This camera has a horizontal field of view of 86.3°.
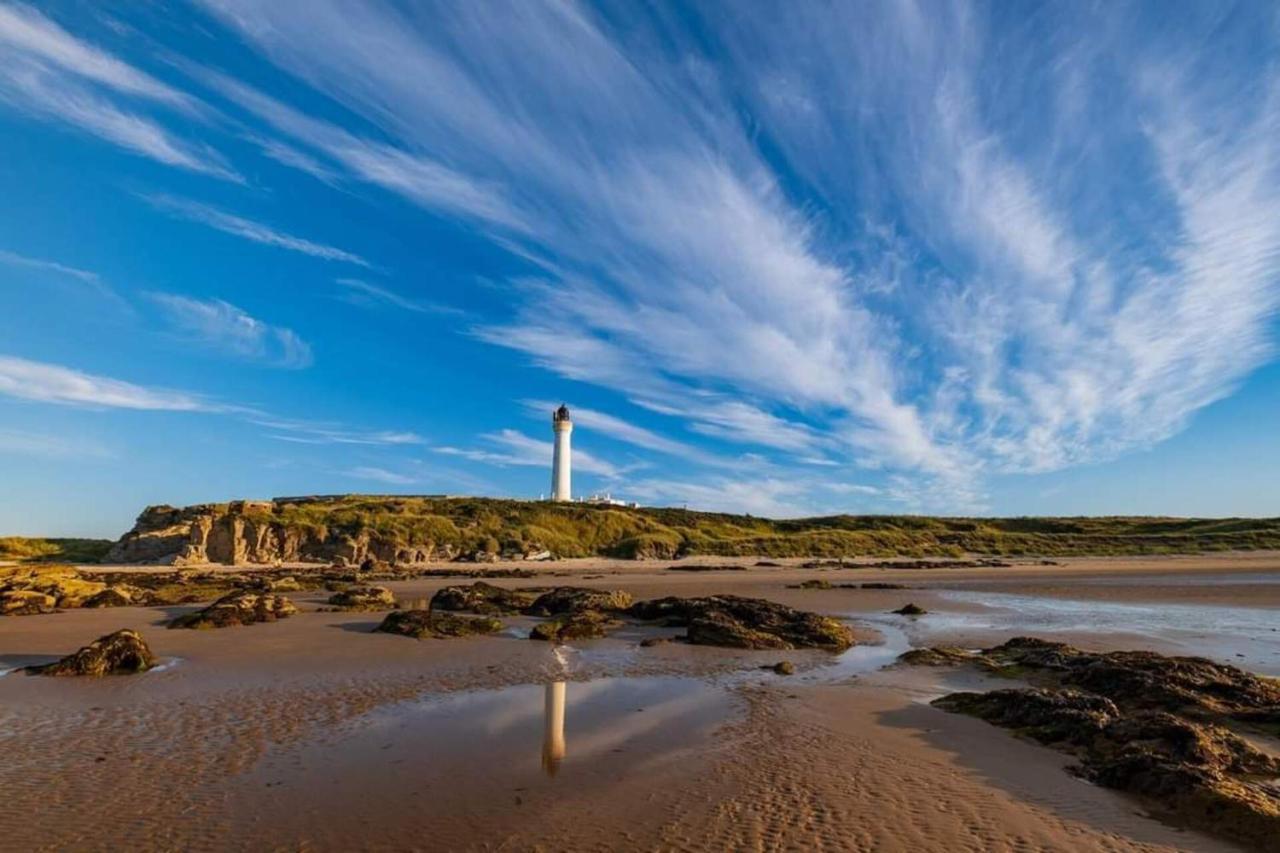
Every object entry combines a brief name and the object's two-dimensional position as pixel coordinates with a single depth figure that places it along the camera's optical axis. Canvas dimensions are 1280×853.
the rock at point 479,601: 22.99
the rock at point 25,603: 21.61
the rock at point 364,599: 23.33
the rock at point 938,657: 14.04
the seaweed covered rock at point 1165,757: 6.14
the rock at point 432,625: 17.48
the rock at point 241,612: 18.75
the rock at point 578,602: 22.31
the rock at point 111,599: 23.67
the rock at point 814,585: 33.47
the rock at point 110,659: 12.34
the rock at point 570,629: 17.47
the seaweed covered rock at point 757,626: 16.64
